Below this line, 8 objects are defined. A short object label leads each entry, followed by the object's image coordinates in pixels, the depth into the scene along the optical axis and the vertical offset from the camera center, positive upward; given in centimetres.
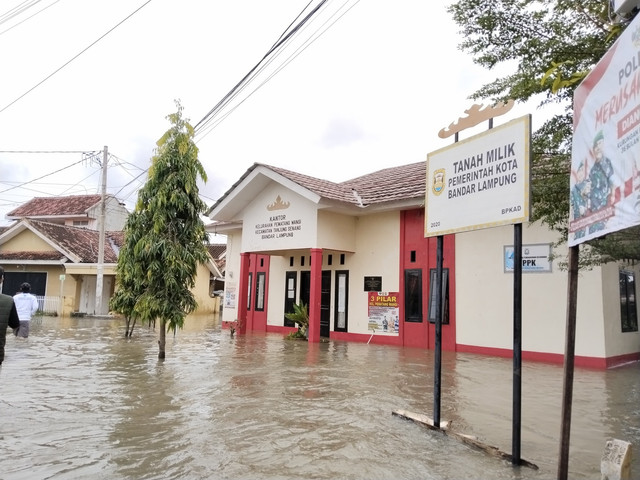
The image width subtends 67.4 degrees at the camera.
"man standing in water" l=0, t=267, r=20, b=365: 540 -48
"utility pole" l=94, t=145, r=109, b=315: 2444 +107
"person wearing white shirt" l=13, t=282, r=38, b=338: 1147 -78
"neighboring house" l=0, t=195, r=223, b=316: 2617 +59
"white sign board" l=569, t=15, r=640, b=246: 335 +111
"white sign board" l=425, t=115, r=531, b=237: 467 +113
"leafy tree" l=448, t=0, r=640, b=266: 578 +290
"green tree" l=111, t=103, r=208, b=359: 962 +90
